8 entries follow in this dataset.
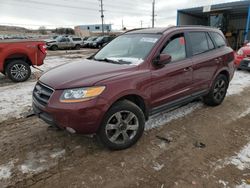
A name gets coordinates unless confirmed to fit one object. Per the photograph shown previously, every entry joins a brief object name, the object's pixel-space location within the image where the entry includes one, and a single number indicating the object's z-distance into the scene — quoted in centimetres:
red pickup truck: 598
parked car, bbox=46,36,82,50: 2084
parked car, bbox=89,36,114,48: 2240
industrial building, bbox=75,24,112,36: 6869
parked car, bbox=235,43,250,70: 718
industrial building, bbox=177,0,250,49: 1426
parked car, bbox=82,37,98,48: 2368
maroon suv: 239
